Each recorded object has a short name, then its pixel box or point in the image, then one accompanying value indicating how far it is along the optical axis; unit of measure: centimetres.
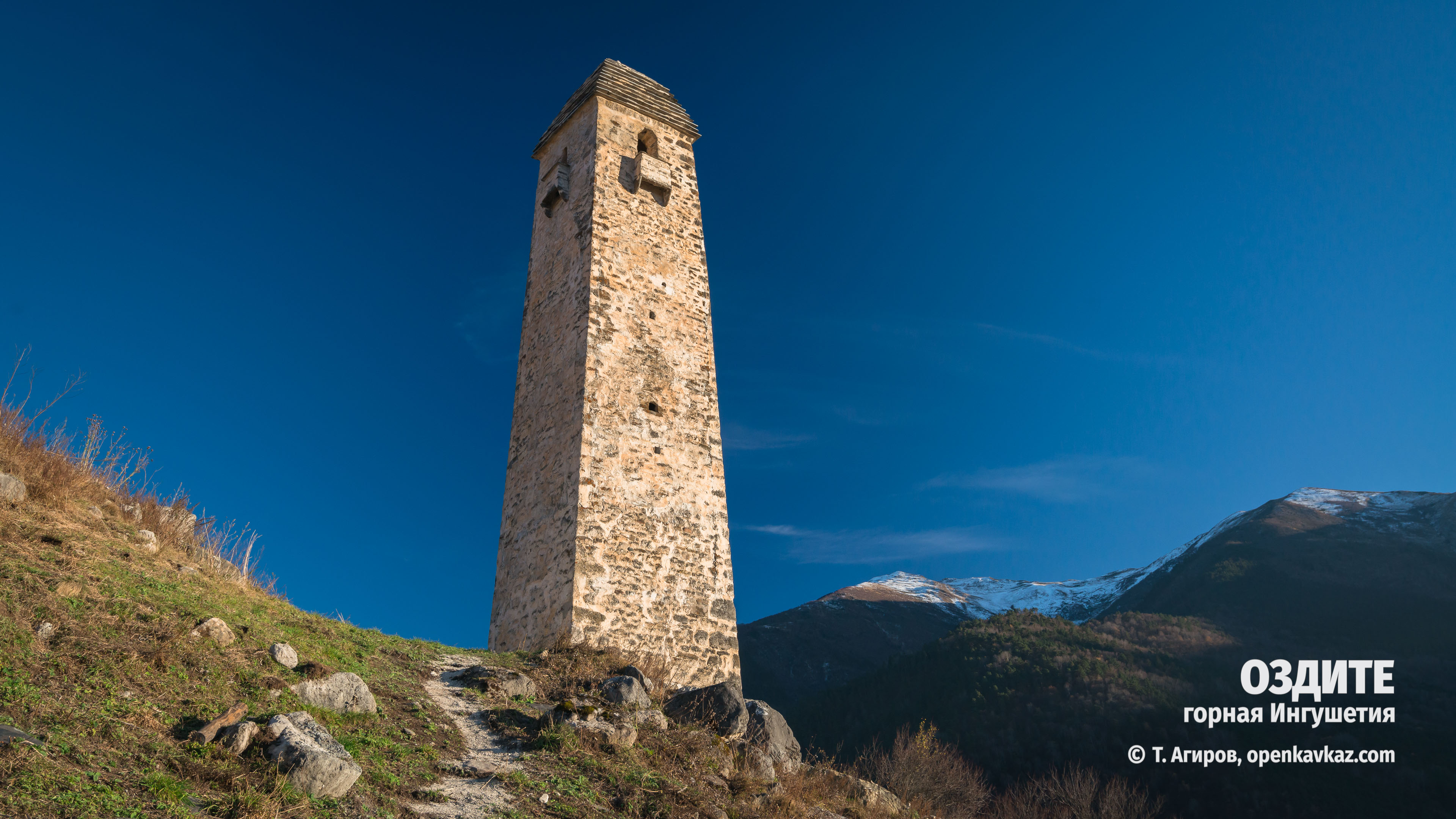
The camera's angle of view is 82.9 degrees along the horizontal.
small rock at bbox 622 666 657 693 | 995
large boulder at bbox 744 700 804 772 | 954
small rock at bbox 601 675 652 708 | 927
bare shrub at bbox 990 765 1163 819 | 1892
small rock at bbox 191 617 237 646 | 699
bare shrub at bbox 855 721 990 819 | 1258
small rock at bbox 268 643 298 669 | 725
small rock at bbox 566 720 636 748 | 802
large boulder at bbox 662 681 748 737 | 961
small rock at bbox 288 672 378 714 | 688
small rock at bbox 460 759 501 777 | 685
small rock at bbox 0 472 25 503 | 807
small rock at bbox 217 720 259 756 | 561
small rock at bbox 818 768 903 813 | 967
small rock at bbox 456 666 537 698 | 897
